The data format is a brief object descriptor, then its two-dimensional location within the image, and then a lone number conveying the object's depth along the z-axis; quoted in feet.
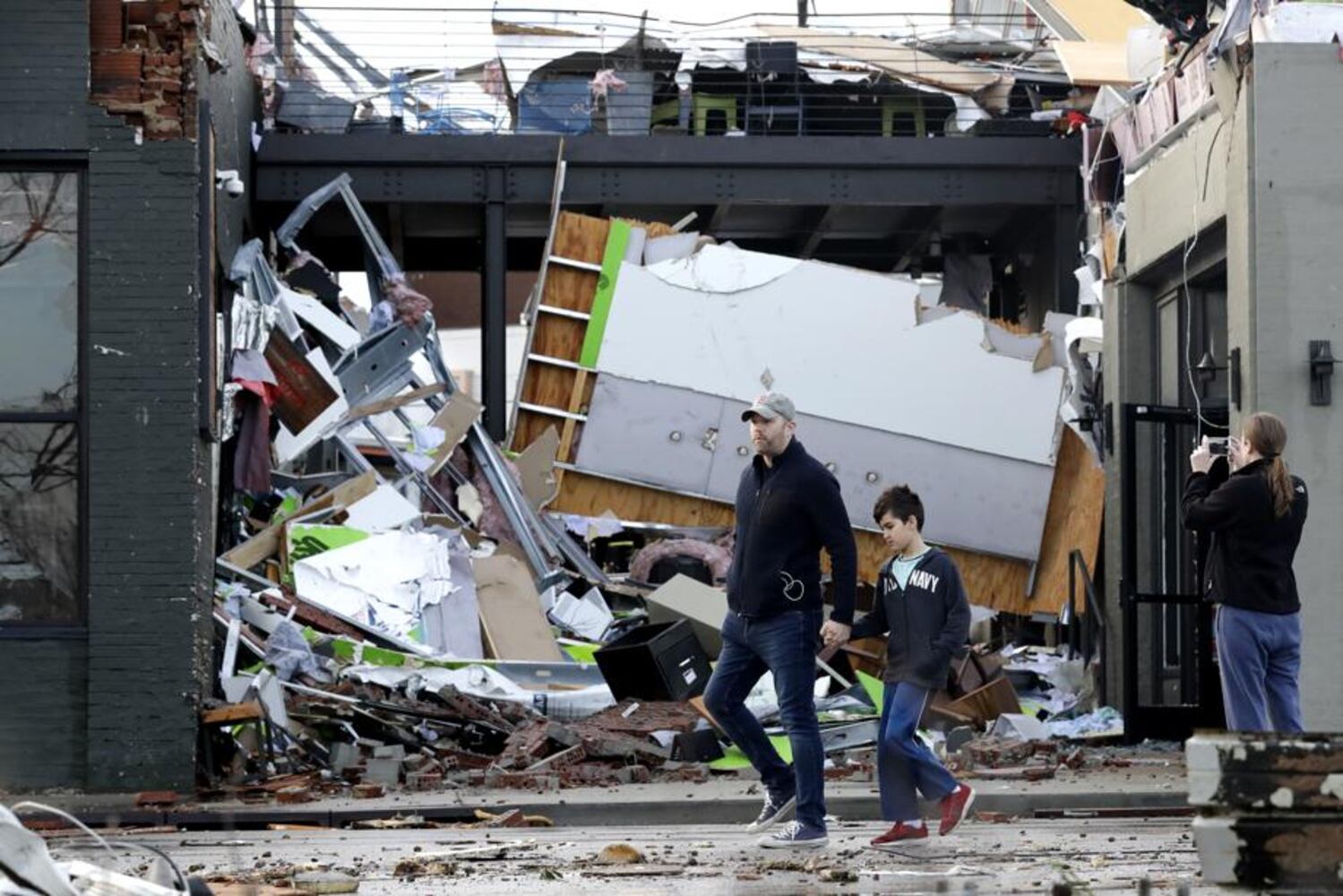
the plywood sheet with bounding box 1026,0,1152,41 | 88.33
